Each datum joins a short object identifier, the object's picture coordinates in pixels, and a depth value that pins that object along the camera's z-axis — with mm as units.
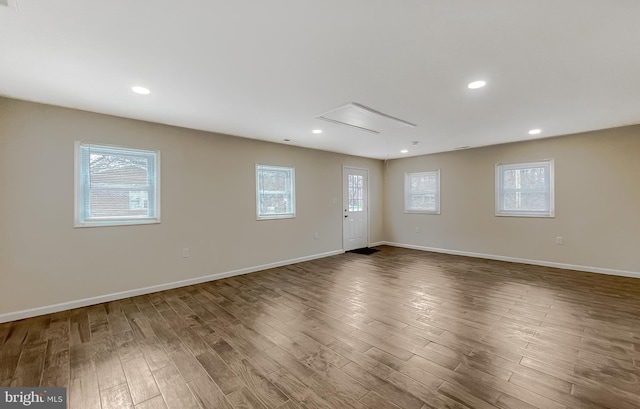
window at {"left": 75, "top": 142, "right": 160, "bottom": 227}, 3271
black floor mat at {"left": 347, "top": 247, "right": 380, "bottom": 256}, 6266
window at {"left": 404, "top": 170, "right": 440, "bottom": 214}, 6457
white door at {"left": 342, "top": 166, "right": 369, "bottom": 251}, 6484
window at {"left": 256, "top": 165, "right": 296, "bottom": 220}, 5004
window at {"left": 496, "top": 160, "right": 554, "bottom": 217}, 4945
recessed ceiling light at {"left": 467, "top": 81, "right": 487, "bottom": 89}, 2521
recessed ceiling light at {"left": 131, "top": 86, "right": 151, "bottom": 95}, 2637
